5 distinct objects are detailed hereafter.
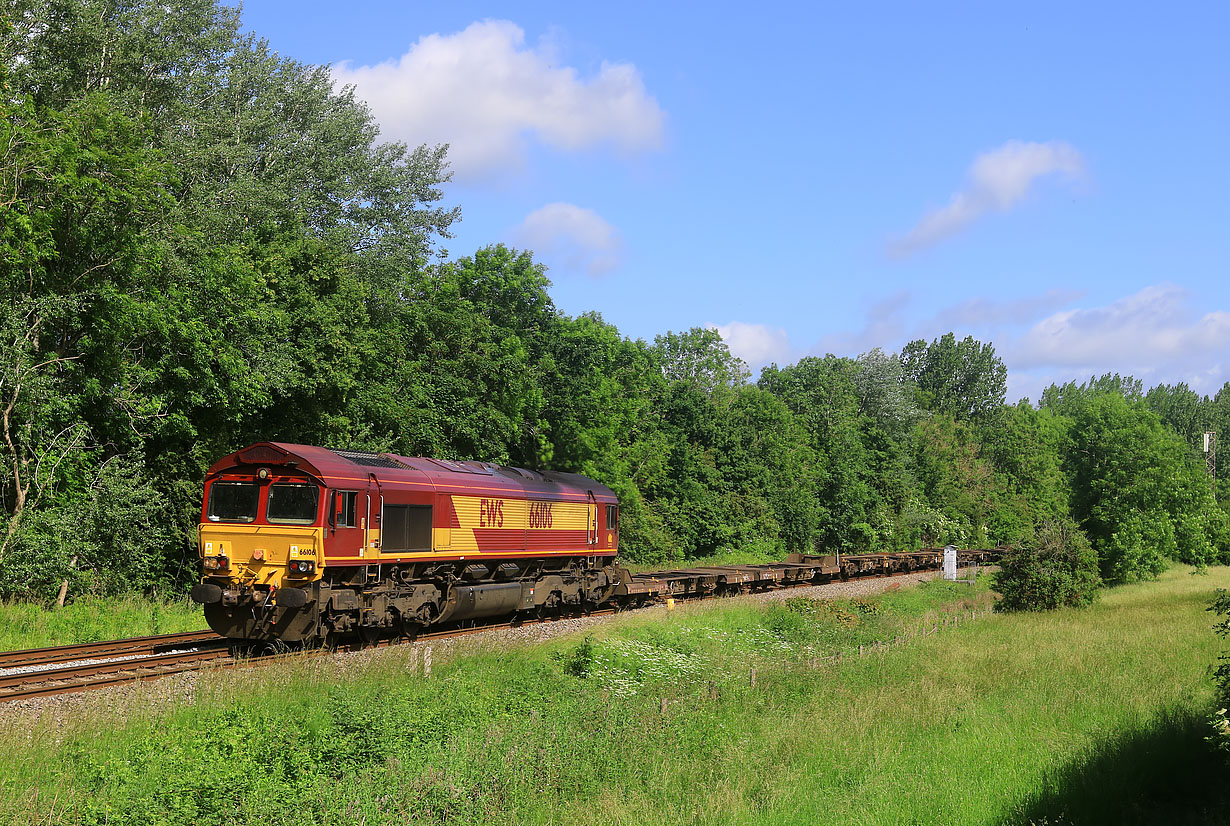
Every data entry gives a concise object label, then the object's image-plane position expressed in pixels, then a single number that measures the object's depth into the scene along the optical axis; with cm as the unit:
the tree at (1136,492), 6347
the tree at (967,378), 10962
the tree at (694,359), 7056
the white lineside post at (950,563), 4791
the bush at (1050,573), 3644
